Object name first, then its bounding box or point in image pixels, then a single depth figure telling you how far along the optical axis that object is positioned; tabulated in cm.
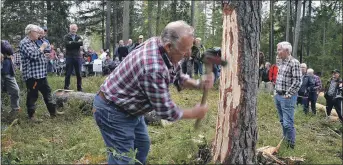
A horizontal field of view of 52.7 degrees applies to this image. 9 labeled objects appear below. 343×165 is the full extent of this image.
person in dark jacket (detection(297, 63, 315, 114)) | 1104
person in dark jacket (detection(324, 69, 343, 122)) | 1064
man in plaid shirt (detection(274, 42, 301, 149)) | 568
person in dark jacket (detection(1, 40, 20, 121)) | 641
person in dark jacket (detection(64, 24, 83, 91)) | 857
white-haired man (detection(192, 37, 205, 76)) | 1482
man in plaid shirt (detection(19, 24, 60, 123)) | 630
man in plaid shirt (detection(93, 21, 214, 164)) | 266
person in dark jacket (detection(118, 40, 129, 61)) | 1371
